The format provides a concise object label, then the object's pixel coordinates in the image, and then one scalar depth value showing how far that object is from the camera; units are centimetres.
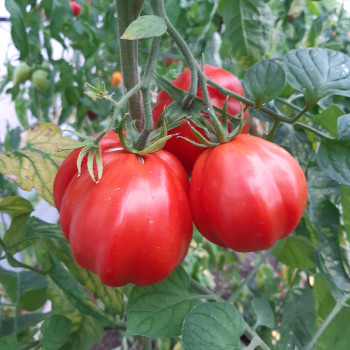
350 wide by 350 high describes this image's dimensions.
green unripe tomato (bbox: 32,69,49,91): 120
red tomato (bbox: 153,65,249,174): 42
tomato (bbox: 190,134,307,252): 34
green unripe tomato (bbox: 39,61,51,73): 126
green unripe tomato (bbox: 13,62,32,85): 124
